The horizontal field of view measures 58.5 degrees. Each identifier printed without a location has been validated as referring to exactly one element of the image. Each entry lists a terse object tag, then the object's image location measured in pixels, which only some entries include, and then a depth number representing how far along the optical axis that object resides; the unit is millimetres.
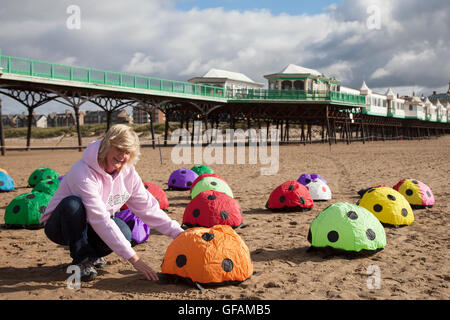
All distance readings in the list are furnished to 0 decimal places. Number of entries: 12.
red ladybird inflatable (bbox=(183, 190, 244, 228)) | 6816
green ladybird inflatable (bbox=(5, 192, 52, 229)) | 7402
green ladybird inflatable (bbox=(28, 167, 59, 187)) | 12305
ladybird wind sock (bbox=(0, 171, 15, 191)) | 11758
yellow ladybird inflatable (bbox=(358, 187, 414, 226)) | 7152
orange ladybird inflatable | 4246
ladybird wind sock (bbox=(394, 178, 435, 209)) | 8750
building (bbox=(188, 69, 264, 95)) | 46531
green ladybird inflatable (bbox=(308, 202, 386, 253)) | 5402
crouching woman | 3824
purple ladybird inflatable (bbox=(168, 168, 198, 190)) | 12008
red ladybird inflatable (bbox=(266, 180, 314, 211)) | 8617
